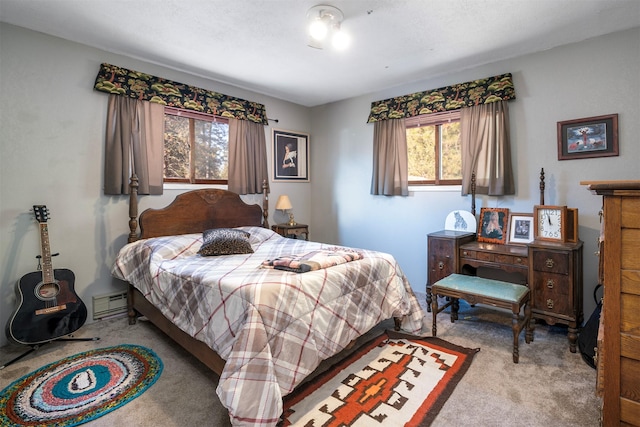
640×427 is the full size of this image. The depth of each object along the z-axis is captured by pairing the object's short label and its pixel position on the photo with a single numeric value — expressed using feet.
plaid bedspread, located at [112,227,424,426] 5.12
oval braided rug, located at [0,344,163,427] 5.75
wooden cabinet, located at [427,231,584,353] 7.99
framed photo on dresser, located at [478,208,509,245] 10.41
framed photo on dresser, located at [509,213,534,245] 9.95
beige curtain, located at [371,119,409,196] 12.91
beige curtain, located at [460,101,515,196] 10.39
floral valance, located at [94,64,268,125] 9.81
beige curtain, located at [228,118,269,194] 12.92
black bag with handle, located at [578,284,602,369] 7.20
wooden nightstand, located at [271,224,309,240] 14.12
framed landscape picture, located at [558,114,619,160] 8.79
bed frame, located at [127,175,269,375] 8.81
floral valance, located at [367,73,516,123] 10.41
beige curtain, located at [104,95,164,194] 9.86
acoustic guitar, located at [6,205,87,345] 7.54
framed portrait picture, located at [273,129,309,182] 14.78
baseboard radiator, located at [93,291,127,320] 9.80
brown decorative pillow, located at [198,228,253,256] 9.43
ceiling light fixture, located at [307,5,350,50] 7.50
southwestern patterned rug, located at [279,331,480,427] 5.56
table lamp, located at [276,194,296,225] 14.17
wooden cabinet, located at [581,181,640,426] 3.54
